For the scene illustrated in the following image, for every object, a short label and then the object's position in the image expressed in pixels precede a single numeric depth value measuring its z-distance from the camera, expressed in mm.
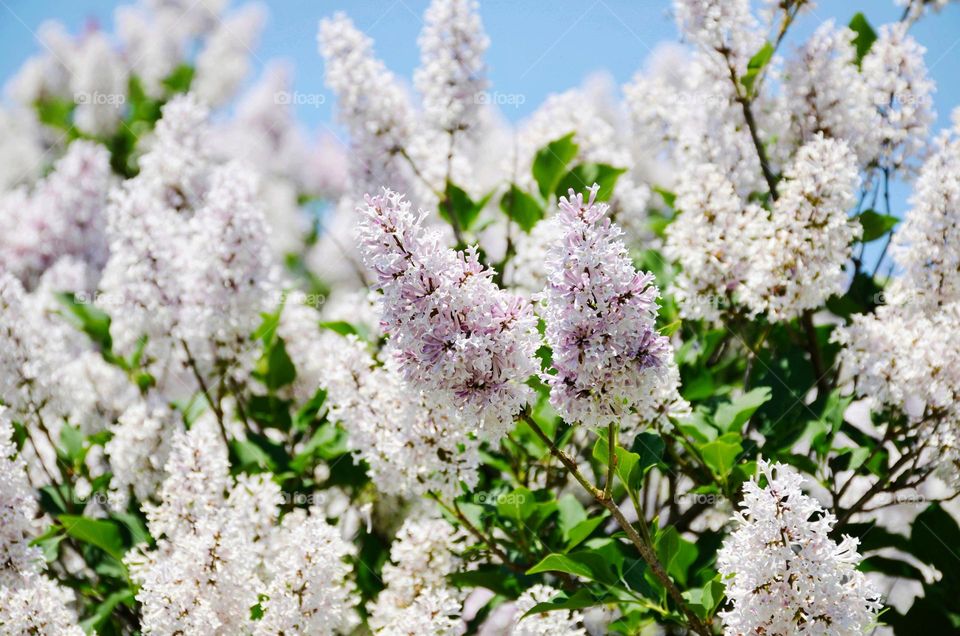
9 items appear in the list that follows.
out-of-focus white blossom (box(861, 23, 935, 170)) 2607
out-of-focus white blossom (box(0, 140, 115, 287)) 4219
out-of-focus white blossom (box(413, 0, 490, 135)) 2867
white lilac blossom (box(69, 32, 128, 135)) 5137
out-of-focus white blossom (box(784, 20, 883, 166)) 2633
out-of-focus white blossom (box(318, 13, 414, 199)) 2922
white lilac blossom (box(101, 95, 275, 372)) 2664
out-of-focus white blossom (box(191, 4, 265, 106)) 5536
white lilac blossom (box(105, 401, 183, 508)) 2656
